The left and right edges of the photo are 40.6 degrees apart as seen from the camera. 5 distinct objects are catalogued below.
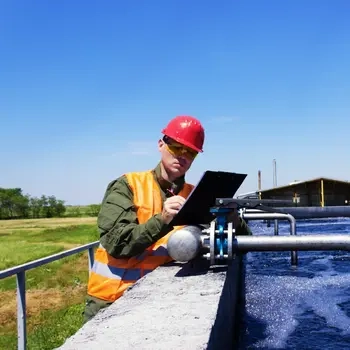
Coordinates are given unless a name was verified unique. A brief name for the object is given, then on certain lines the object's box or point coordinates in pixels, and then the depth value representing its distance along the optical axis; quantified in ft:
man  7.58
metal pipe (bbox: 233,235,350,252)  5.77
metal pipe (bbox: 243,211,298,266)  16.28
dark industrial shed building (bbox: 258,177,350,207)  97.81
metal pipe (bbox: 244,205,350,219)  8.05
